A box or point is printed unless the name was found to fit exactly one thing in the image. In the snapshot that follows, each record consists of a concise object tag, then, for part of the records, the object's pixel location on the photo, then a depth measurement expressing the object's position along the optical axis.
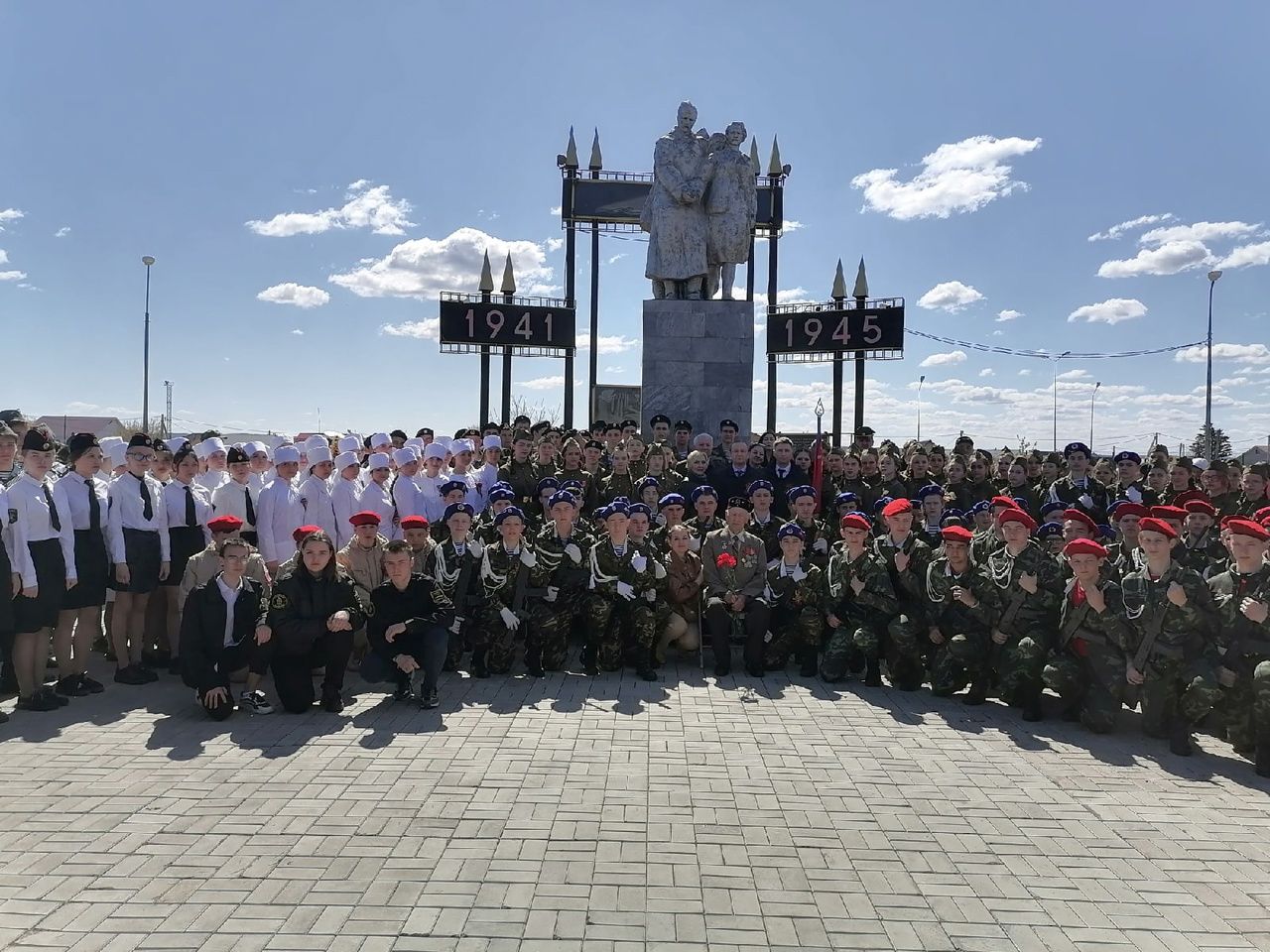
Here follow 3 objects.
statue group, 14.76
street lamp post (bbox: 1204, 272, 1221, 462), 25.19
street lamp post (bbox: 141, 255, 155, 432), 28.25
